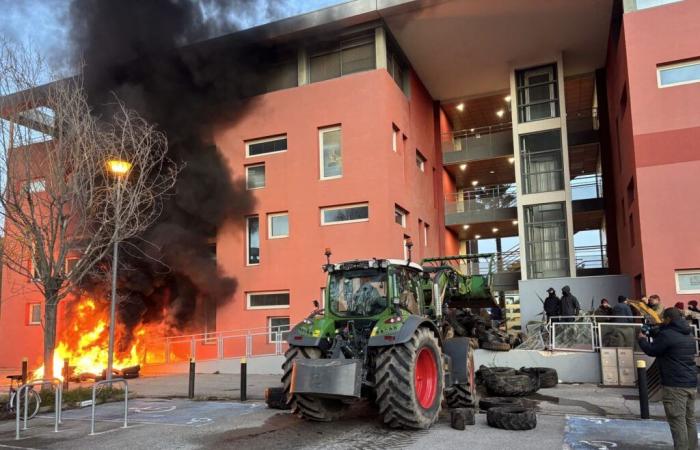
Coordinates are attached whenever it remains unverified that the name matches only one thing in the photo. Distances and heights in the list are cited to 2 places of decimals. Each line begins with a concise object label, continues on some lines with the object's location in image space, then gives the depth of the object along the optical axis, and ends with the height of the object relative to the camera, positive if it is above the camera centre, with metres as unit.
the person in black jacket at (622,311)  12.50 -0.68
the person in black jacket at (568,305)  14.02 -0.57
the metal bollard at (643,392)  8.11 -1.65
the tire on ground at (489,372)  10.14 -1.63
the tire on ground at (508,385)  9.71 -1.78
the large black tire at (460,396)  8.75 -1.76
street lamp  11.23 +1.58
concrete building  15.24 +4.81
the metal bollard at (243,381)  10.91 -1.77
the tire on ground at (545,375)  11.06 -1.87
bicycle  9.32 -1.78
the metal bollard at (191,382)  11.54 -1.87
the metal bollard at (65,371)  12.94 -1.78
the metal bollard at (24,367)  12.87 -1.64
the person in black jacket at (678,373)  5.56 -0.95
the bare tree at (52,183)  10.94 +2.35
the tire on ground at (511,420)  7.29 -1.80
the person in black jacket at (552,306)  14.52 -0.61
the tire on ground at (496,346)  13.16 -1.47
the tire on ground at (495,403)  8.39 -1.83
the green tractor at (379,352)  7.07 -0.91
